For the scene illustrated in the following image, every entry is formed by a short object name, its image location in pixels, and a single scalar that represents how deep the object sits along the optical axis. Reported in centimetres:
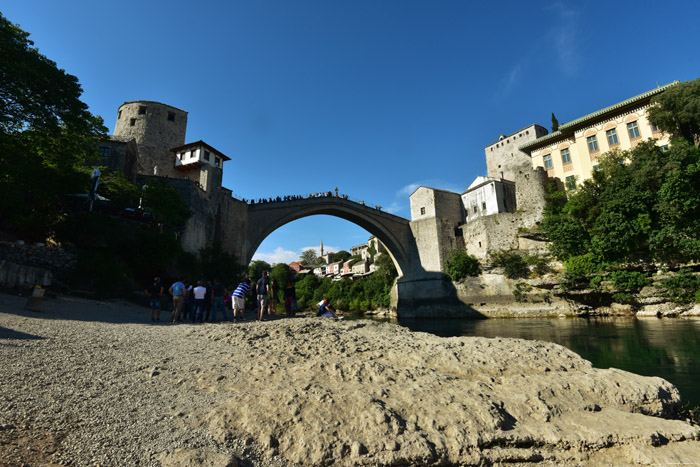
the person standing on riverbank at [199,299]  1003
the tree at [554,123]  4072
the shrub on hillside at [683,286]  1744
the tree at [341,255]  8291
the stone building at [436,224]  3481
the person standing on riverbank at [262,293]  1005
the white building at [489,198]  3359
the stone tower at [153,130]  3020
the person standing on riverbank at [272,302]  1130
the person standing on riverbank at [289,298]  1136
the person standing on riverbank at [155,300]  964
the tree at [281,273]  5803
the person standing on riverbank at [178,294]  951
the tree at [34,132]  1222
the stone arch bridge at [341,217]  2742
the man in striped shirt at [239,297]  973
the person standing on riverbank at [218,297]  1085
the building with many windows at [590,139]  2581
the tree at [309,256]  9101
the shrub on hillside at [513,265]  2731
